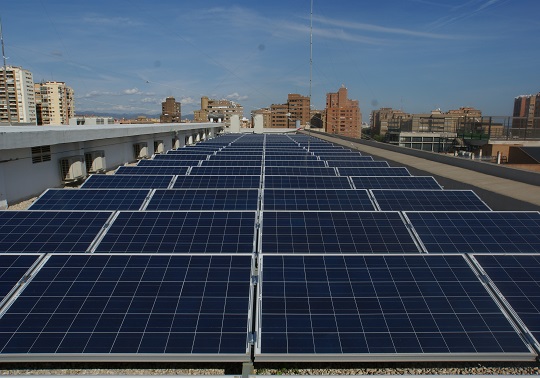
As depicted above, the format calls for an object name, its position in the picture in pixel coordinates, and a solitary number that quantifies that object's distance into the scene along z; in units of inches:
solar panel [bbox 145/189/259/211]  430.0
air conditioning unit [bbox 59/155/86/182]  785.6
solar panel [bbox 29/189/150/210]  427.8
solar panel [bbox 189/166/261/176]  715.2
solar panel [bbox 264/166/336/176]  721.3
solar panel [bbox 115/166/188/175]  695.1
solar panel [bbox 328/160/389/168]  844.3
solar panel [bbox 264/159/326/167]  847.1
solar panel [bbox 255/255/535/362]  187.6
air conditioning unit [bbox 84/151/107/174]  912.9
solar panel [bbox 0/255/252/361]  185.6
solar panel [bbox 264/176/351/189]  549.6
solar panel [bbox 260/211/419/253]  294.4
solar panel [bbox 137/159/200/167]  814.4
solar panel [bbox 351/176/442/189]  547.8
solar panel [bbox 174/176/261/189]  563.2
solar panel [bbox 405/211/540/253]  302.7
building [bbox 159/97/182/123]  7216.5
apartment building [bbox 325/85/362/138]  4911.4
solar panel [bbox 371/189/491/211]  419.2
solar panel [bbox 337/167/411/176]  701.9
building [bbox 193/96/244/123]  6917.3
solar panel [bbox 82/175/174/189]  559.5
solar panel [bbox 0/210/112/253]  294.8
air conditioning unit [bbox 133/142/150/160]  1284.9
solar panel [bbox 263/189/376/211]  425.7
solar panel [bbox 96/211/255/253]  295.7
